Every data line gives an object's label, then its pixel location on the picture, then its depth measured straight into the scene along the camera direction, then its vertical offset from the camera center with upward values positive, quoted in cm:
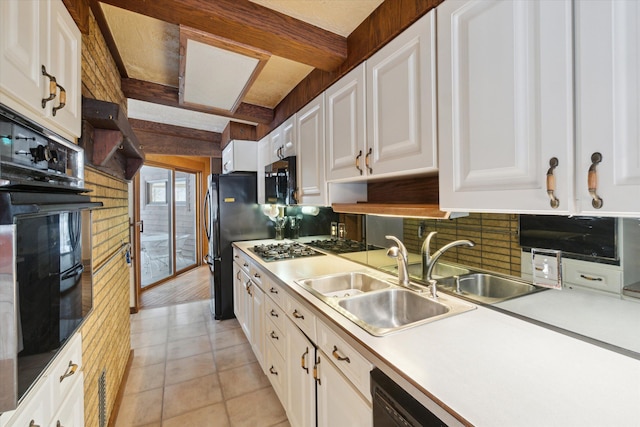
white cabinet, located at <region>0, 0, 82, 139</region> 71 +45
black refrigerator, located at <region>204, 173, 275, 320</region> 335 -13
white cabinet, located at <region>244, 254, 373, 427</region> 109 -75
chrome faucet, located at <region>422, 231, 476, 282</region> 143 -23
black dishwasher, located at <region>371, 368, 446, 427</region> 78 -57
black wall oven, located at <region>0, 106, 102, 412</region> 64 -11
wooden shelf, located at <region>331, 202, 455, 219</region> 122 +1
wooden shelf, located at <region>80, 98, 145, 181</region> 130 +43
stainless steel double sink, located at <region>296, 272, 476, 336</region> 132 -47
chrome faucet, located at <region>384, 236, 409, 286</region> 157 -28
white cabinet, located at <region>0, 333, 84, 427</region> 76 -57
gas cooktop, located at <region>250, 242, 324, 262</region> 245 -37
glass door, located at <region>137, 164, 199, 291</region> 487 -8
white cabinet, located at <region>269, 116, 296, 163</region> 245 +66
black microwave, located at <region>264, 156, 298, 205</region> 243 +28
